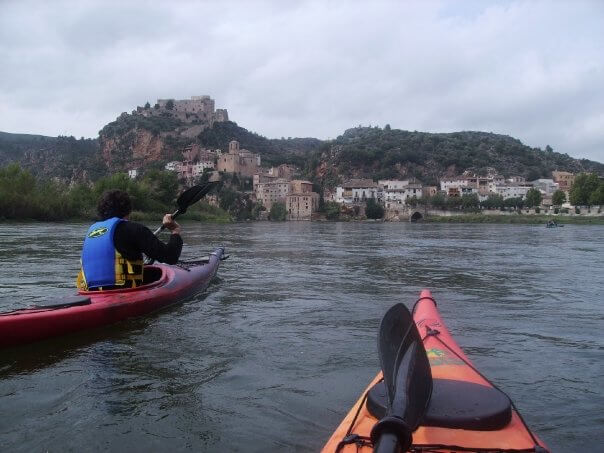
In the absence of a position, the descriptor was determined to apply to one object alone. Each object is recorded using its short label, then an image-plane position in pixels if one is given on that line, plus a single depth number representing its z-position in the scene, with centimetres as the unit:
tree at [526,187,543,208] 9712
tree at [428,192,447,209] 10584
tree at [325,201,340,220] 11400
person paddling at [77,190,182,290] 621
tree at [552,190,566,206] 9600
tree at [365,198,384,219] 11094
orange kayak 239
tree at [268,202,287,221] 11400
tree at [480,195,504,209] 10025
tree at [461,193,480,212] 10219
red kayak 505
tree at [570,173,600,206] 8212
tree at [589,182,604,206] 7844
